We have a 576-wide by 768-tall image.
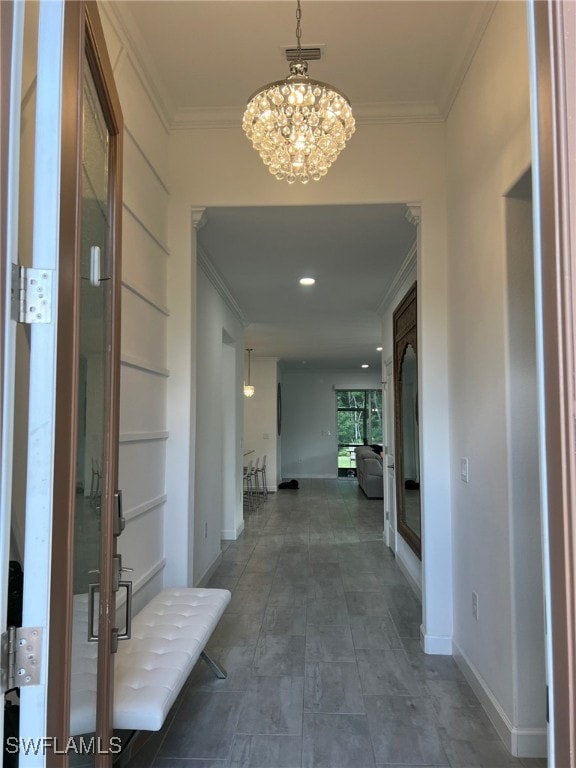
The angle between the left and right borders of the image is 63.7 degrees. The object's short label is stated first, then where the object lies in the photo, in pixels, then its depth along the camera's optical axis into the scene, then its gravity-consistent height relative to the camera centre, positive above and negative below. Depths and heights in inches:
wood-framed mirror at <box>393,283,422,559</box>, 155.6 -3.6
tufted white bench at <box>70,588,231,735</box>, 51.9 -39.0
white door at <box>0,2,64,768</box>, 31.4 +4.0
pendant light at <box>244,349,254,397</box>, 363.9 +17.0
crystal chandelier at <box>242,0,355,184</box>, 70.7 +45.4
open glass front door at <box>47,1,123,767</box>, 35.5 +2.9
